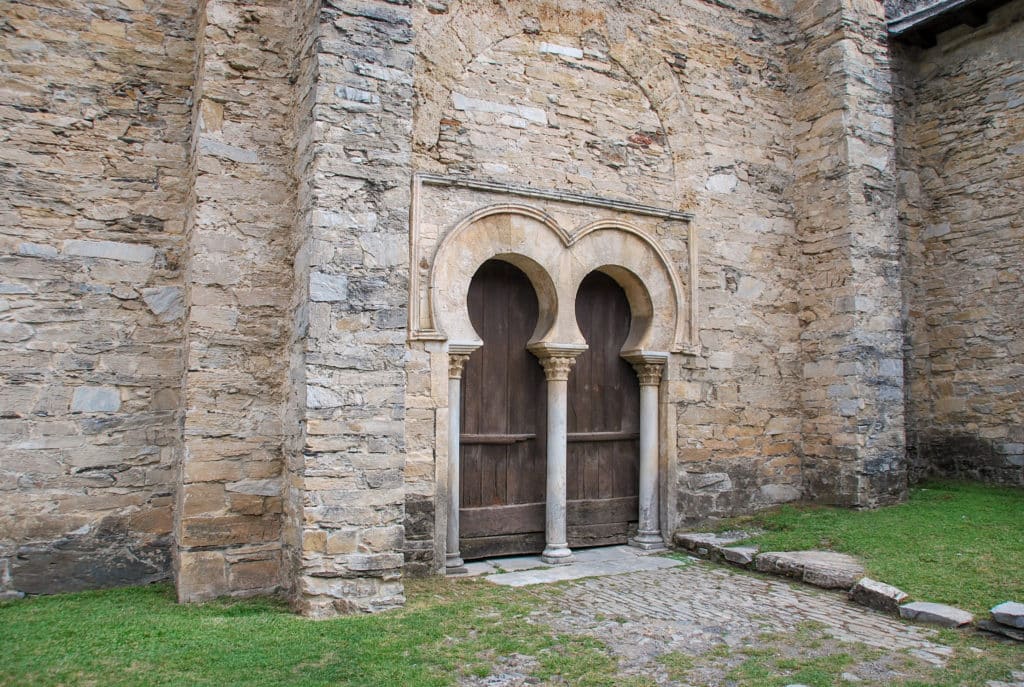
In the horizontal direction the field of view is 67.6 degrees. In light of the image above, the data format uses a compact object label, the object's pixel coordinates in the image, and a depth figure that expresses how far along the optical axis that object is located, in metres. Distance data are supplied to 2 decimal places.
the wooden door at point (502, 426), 6.60
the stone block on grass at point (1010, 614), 4.49
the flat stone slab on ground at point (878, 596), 5.16
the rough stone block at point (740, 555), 6.43
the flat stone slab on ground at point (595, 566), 6.10
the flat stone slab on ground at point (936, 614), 4.77
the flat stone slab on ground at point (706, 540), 6.84
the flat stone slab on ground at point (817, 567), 5.77
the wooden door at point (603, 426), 7.14
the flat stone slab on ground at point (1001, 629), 4.47
